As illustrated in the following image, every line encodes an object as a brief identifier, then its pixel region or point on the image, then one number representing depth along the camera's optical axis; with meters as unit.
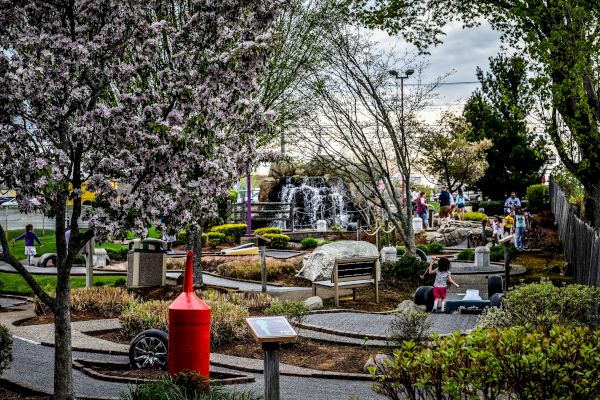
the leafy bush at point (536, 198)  45.28
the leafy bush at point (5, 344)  8.88
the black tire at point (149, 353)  10.38
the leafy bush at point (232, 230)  36.00
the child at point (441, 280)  16.60
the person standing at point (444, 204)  43.50
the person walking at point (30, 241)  25.26
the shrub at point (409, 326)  10.71
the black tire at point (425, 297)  16.53
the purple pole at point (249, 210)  35.44
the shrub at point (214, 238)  33.91
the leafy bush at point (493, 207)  49.70
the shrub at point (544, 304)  10.10
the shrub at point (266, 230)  34.54
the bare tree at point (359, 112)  22.31
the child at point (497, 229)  32.48
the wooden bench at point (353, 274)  17.39
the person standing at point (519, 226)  28.61
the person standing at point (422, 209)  38.91
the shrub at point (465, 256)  27.35
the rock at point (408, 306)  16.58
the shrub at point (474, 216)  42.09
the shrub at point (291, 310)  12.58
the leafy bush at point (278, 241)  32.00
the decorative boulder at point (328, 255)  21.05
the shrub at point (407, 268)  21.19
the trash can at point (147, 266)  18.41
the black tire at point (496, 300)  14.68
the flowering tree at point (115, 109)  7.48
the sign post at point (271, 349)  6.35
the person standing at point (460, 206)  41.97
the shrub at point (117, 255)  28.62
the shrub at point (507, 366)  5.50
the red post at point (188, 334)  8.24
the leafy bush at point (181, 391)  7.37
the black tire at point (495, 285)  16.77
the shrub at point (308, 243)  32.12
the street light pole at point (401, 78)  22.37
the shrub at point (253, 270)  22.27
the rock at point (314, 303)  16.86
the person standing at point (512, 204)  31.00
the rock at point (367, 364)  10.36
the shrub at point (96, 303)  15.69
